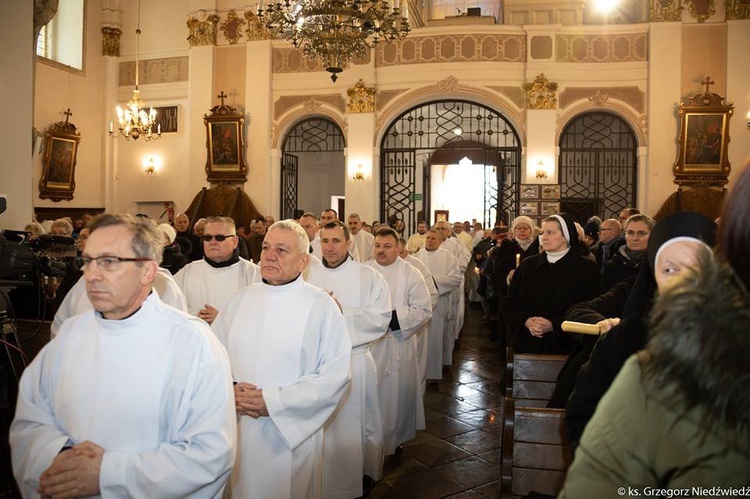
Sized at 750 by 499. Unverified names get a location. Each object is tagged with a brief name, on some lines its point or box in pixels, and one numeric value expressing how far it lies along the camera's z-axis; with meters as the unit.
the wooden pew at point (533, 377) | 4.04
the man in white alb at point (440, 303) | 8.38
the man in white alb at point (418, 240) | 13.91
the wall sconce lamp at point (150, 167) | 18.55
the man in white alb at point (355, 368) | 4.41
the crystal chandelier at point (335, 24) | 7.93
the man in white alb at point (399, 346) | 5.66
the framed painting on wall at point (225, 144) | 17.03
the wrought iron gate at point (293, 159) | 17.53
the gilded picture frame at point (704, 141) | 14.78
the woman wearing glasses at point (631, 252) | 5.29
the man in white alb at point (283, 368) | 3.27
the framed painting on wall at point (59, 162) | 16.67
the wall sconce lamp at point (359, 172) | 16.56
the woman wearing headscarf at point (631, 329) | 2.29
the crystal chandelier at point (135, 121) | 14.60
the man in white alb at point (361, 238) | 11.55
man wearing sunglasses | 5.09
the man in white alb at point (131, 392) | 2.30
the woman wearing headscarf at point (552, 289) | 4.68
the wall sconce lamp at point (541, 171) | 15.60
